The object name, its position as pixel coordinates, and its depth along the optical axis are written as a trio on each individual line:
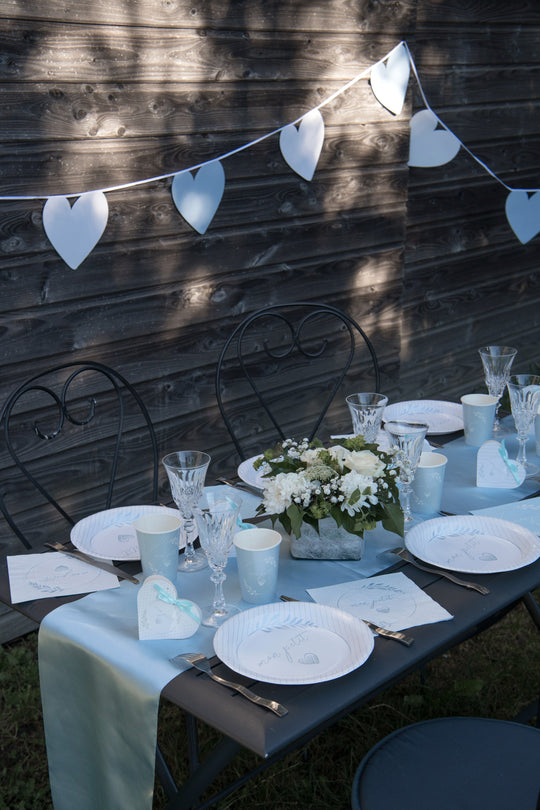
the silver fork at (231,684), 1.05
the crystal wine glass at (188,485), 1.41
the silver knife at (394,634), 1.19
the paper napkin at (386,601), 1.25
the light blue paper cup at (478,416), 1.96
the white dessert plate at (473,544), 1.41
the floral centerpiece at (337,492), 1.36
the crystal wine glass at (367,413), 1.73
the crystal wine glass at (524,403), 1.79
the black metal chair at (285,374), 2.84
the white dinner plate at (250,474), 1.79
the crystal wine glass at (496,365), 1.97
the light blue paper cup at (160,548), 1.31
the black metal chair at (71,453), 2.33
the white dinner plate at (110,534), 1.50
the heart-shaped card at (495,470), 1.77
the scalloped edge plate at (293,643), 1.12
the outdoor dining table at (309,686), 1.03
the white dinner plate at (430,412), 2.13
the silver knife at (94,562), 1.41
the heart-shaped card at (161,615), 1.21
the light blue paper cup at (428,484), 1.61
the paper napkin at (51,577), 1.36
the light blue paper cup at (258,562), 1.28
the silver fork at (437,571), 1.33
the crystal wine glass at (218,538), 1.24
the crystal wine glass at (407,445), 1.50
